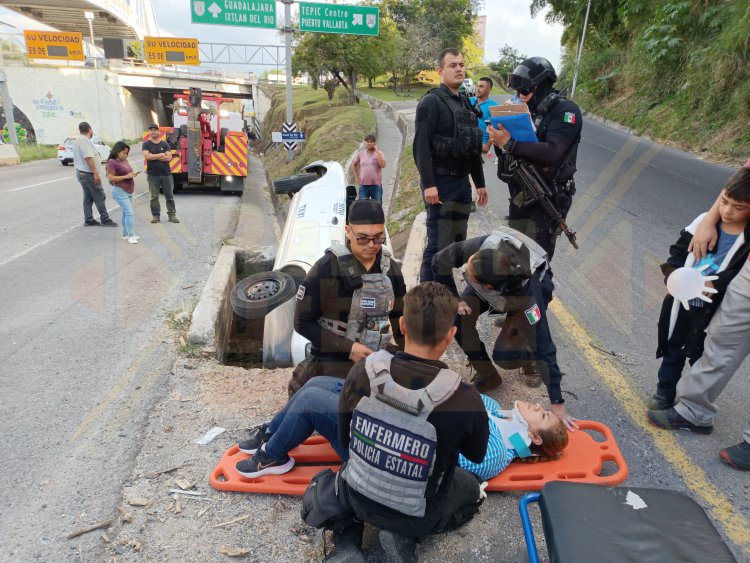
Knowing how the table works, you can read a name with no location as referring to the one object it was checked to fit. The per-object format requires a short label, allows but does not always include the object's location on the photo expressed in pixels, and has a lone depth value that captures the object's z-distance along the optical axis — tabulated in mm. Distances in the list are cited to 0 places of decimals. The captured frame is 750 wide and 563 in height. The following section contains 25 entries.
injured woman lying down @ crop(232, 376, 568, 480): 2391
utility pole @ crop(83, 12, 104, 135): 31094
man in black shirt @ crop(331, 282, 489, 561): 1771
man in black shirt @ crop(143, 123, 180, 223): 9164
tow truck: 12547
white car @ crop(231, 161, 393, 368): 4645
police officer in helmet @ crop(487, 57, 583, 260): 3350
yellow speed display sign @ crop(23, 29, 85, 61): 26438
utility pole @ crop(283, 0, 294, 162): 15030
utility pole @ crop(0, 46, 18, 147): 19398
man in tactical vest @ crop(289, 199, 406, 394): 2697
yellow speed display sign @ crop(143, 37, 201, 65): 27297
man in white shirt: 8219
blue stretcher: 1509
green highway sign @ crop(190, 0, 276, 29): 13820
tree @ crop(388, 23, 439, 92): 41000
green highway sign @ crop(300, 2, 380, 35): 14445
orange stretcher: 2473
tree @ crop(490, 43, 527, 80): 46844
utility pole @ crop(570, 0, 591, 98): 22922
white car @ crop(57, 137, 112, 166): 18677
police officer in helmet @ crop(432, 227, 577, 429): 2719
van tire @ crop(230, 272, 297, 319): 4699
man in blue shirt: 5416
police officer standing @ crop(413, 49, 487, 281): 3619
